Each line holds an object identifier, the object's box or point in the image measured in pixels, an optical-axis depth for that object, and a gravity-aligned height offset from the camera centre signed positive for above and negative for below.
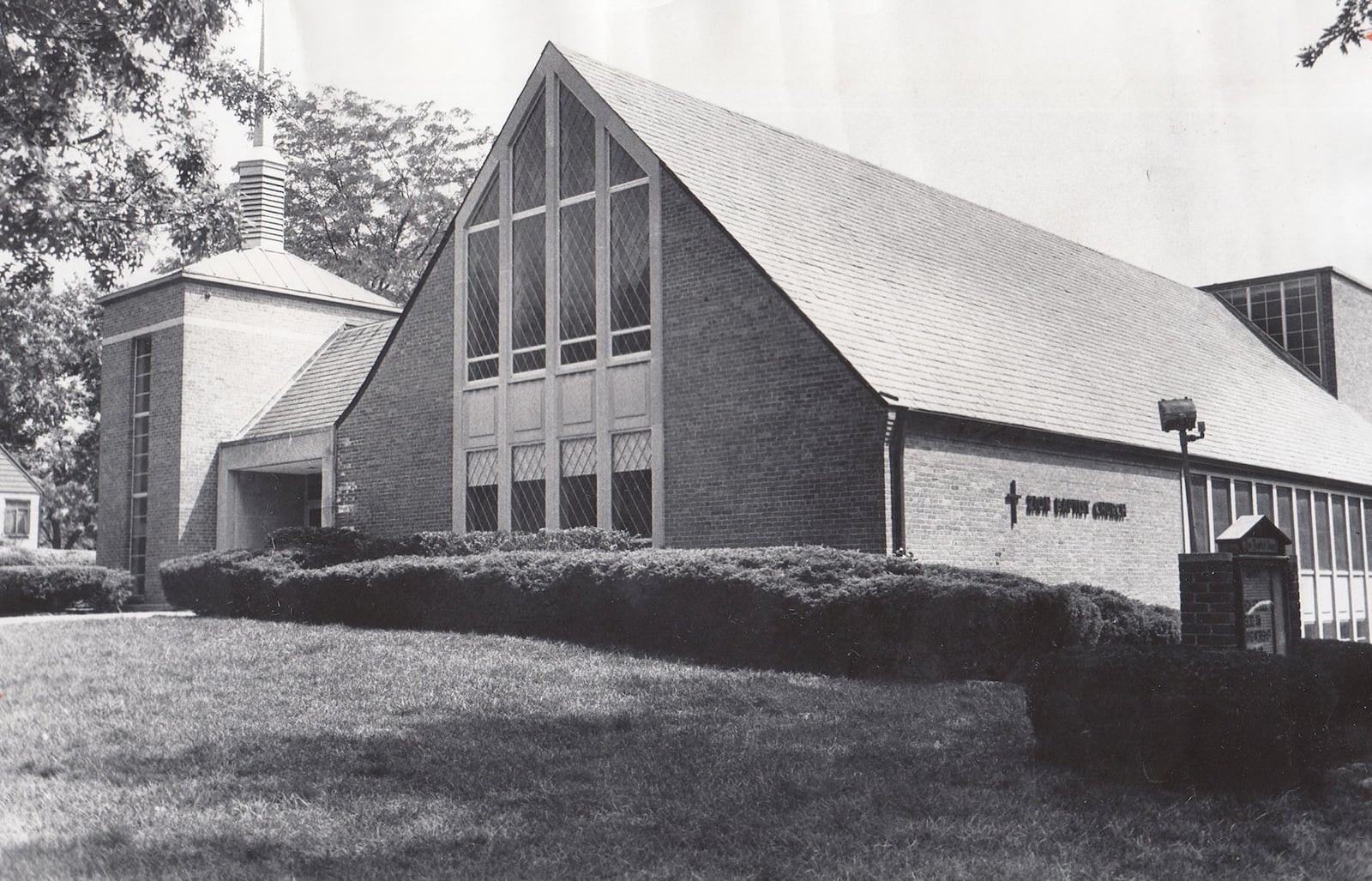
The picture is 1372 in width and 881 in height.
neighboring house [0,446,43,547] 50.72 +3.10
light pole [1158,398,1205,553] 14.68 +1.67
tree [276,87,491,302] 43.44 +13.25
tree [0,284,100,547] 49.47 +7.43
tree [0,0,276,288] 12.83 +4.95
